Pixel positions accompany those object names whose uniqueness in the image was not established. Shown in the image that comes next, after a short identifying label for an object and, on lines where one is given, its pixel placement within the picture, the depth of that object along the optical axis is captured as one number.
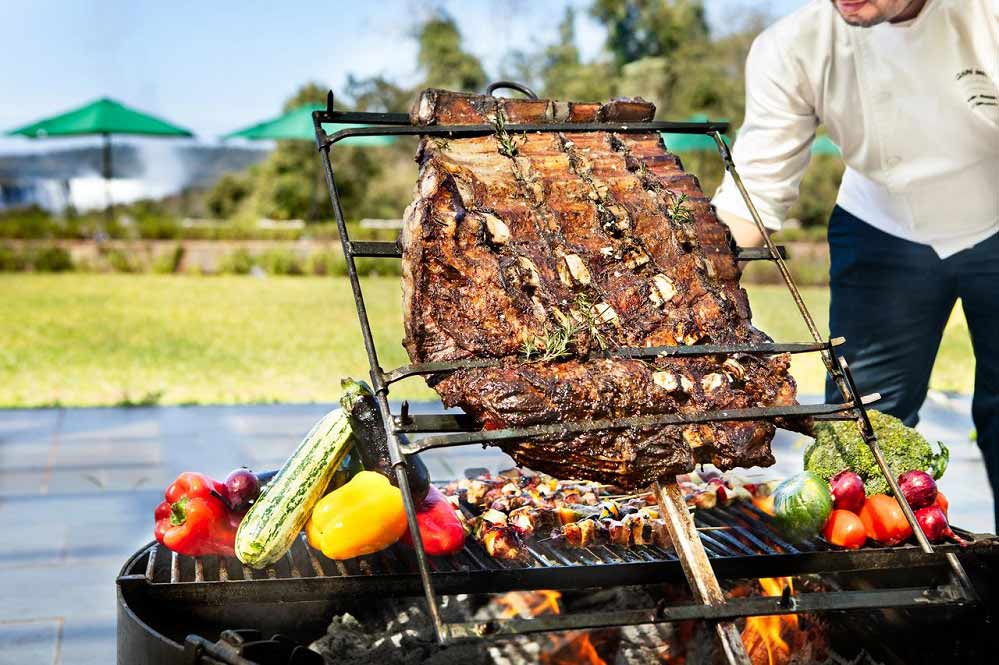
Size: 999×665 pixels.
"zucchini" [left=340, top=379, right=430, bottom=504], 2.83
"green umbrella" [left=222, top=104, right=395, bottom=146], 20.58
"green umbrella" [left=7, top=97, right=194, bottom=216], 21.09
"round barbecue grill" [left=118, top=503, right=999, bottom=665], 2.20
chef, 3.55
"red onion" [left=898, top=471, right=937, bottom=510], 3.11
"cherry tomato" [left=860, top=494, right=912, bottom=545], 2.99
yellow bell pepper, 2.67
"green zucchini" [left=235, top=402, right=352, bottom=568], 2.61
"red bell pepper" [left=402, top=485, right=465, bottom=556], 2.79
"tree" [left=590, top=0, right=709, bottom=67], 28.67
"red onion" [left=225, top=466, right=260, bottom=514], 2.84
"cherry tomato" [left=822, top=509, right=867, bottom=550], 2.96
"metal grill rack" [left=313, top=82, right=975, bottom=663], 2.01
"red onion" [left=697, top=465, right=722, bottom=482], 3.63
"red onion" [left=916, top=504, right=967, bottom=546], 3.02
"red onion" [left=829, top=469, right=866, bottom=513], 3.11
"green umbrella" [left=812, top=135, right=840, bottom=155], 20.48
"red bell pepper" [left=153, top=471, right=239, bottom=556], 2.68
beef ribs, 2.30
